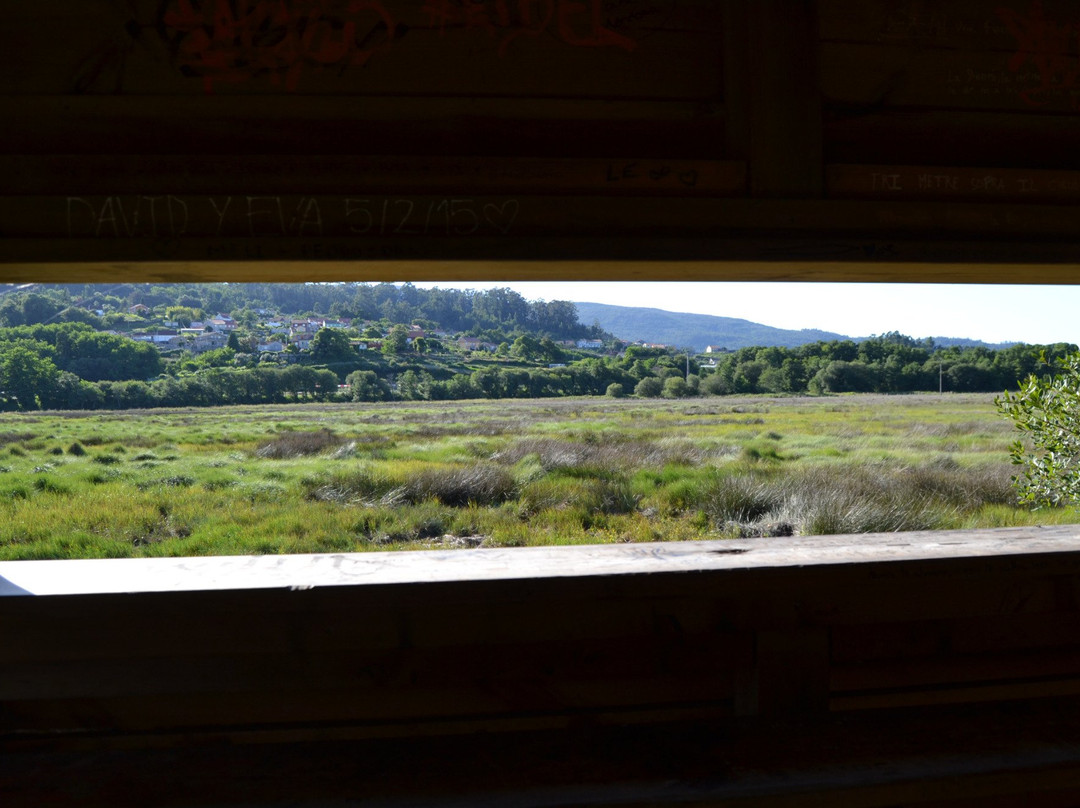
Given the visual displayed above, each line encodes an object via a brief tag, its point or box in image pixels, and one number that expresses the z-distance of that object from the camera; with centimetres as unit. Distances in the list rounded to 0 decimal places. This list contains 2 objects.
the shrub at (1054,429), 533
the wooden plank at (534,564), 164
